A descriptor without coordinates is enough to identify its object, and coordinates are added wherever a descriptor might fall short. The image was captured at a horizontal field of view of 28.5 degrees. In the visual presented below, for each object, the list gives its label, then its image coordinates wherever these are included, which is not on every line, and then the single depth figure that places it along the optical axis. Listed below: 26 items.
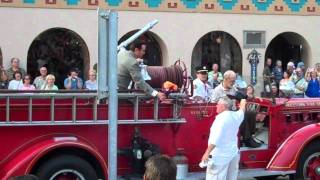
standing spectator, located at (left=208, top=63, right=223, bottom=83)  16.31
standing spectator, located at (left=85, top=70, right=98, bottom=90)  13.98
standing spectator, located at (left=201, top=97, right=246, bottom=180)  7.27
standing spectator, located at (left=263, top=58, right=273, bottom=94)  19.23
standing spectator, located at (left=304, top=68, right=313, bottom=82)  16.51
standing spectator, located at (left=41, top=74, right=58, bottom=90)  10.92
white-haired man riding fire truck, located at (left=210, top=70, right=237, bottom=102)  8.71
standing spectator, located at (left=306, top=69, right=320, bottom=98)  16.05
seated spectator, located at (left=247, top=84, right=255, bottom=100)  10.12
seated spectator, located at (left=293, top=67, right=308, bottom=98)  15.98
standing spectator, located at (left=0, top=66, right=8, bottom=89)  13.78
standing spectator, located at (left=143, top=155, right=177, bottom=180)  3.68
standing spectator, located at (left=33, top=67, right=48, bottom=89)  13.03
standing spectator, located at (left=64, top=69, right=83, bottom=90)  14.54
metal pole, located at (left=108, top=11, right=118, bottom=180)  4.55
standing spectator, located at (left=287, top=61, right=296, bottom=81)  17.26
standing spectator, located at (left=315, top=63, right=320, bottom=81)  17.91
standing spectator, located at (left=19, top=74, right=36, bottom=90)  12.51
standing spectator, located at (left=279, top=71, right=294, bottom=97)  15.36
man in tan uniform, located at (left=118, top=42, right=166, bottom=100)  7.76
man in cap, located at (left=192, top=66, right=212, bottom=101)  10.34
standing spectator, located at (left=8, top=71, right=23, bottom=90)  13.32
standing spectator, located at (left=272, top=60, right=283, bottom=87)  18.70
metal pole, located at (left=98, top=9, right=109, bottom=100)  4.60
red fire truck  7.19
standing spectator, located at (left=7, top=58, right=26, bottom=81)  15.18
